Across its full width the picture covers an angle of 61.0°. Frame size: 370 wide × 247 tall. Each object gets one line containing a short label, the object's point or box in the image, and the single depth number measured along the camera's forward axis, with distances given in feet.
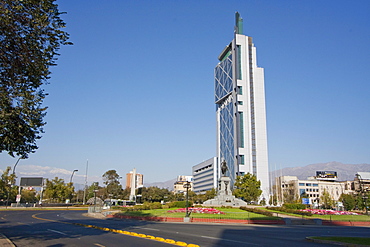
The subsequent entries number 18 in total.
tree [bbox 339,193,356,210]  358.02
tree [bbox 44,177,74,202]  325.62
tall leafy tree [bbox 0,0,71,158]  42.88
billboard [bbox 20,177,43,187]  356.01
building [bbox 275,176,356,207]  514.27
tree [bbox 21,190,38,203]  403.11
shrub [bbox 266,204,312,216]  154.84
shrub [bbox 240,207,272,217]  147.66
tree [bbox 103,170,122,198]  399.59
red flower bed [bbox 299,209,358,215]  167.11
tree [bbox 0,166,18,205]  273.13
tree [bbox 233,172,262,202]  263.70
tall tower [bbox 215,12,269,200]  458.91
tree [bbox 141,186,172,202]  441.27
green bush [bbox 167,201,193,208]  181.48
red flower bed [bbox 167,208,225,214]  142.20
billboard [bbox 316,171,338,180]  574.80
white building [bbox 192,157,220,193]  598.34
